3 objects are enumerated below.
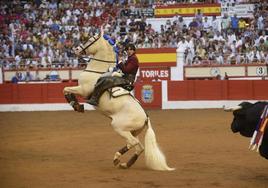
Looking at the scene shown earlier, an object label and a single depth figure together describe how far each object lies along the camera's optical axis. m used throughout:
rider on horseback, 15.69
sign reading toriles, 43.22
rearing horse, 15.04
